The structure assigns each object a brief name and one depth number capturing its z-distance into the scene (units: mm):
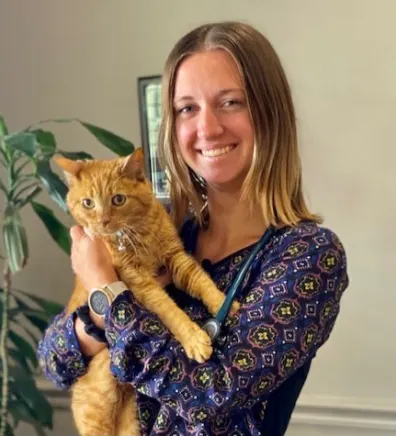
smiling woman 911
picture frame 2041
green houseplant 1443
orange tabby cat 1044
